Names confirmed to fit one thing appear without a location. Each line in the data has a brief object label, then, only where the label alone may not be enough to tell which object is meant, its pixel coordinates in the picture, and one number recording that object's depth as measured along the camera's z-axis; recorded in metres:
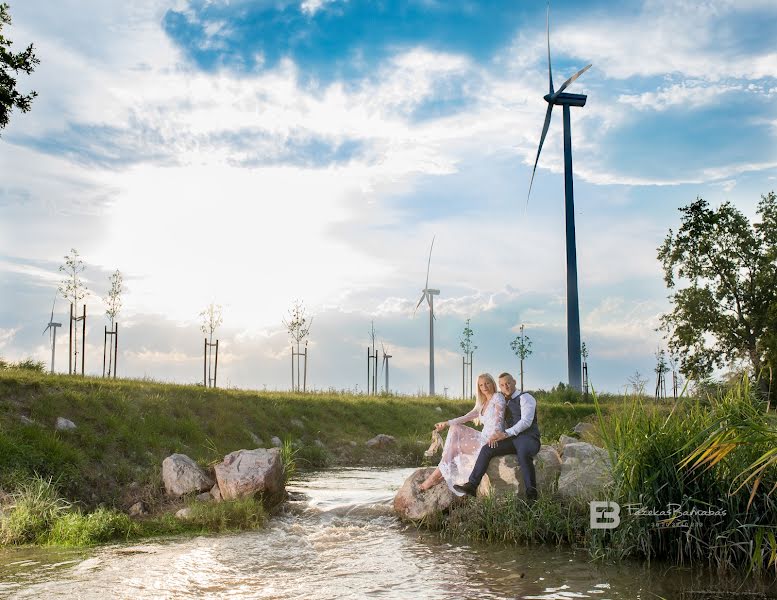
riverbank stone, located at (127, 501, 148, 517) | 13.42
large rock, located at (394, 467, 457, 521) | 12.09
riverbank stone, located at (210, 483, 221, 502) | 13.45
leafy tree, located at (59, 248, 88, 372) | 33.09
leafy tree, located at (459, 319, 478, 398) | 56.36
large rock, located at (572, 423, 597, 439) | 16.63
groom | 11.33
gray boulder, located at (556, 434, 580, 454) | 16.58
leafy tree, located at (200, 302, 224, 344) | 37.06
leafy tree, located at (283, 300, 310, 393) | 43.06
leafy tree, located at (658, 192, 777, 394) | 39.12
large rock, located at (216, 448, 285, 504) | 13.16
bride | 11.80
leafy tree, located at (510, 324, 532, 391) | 56.91
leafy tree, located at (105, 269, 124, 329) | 34.72
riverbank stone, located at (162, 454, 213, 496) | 13.77
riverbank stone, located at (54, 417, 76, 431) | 16.98
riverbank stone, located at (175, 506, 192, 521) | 12.49
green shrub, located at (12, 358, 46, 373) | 24.04
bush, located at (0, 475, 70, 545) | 11.30
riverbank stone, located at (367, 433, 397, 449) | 25.45
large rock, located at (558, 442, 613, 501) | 10.47
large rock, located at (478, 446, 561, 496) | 11.42
